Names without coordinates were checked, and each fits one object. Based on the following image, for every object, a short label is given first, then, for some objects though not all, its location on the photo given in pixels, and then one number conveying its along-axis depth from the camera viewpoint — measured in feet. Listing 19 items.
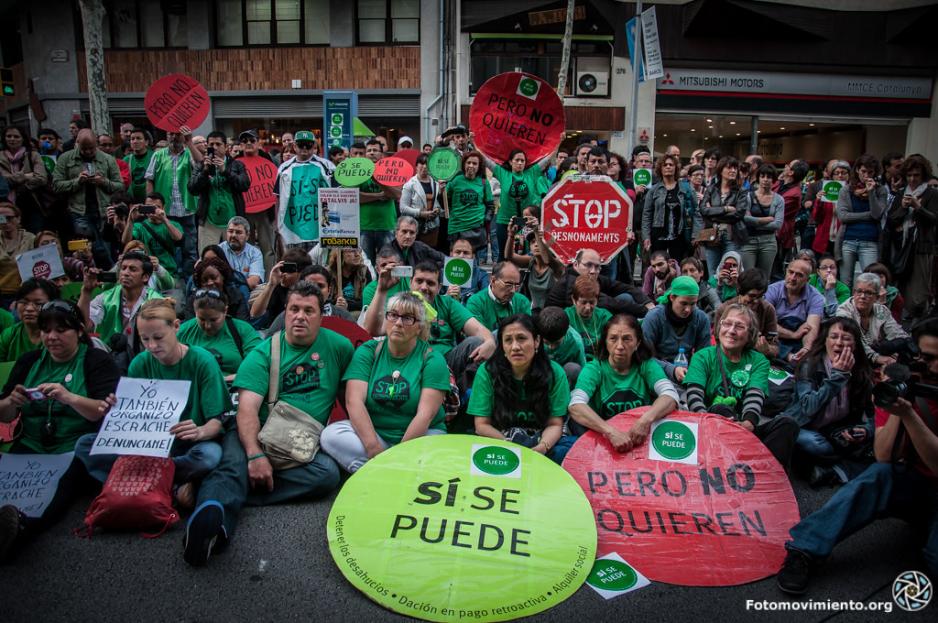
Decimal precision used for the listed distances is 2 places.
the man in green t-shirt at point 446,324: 16.01
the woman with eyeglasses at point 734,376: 13.91
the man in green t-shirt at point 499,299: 18.25
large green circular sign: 9.57
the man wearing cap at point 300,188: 24.59
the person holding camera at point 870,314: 18.40
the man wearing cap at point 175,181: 25.93
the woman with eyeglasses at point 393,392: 13.05
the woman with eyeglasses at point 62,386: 12.26
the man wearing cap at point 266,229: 27.94
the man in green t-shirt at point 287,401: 11.66
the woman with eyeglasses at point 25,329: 14.82
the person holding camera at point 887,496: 10.08
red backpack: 11.21
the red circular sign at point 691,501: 10.56
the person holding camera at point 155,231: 22.45
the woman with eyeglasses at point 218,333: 14.79
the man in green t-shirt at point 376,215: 25.43
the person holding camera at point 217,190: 25.16
